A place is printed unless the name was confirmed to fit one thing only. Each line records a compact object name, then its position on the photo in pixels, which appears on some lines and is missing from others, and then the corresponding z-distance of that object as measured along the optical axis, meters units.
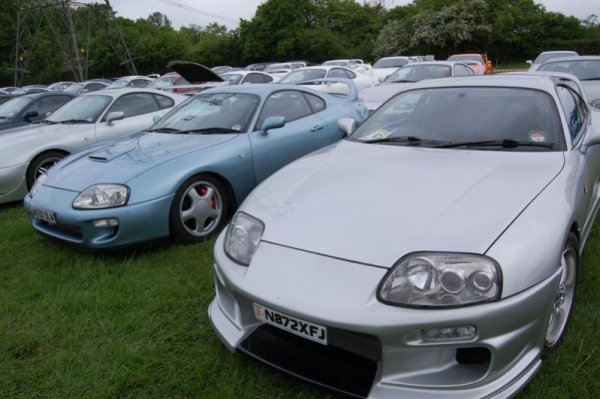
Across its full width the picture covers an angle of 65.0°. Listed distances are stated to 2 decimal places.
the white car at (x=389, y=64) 18.41
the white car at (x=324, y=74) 13.30
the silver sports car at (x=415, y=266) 1.70
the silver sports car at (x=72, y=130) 5.38
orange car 16.08
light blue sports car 3.45
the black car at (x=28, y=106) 8.17
